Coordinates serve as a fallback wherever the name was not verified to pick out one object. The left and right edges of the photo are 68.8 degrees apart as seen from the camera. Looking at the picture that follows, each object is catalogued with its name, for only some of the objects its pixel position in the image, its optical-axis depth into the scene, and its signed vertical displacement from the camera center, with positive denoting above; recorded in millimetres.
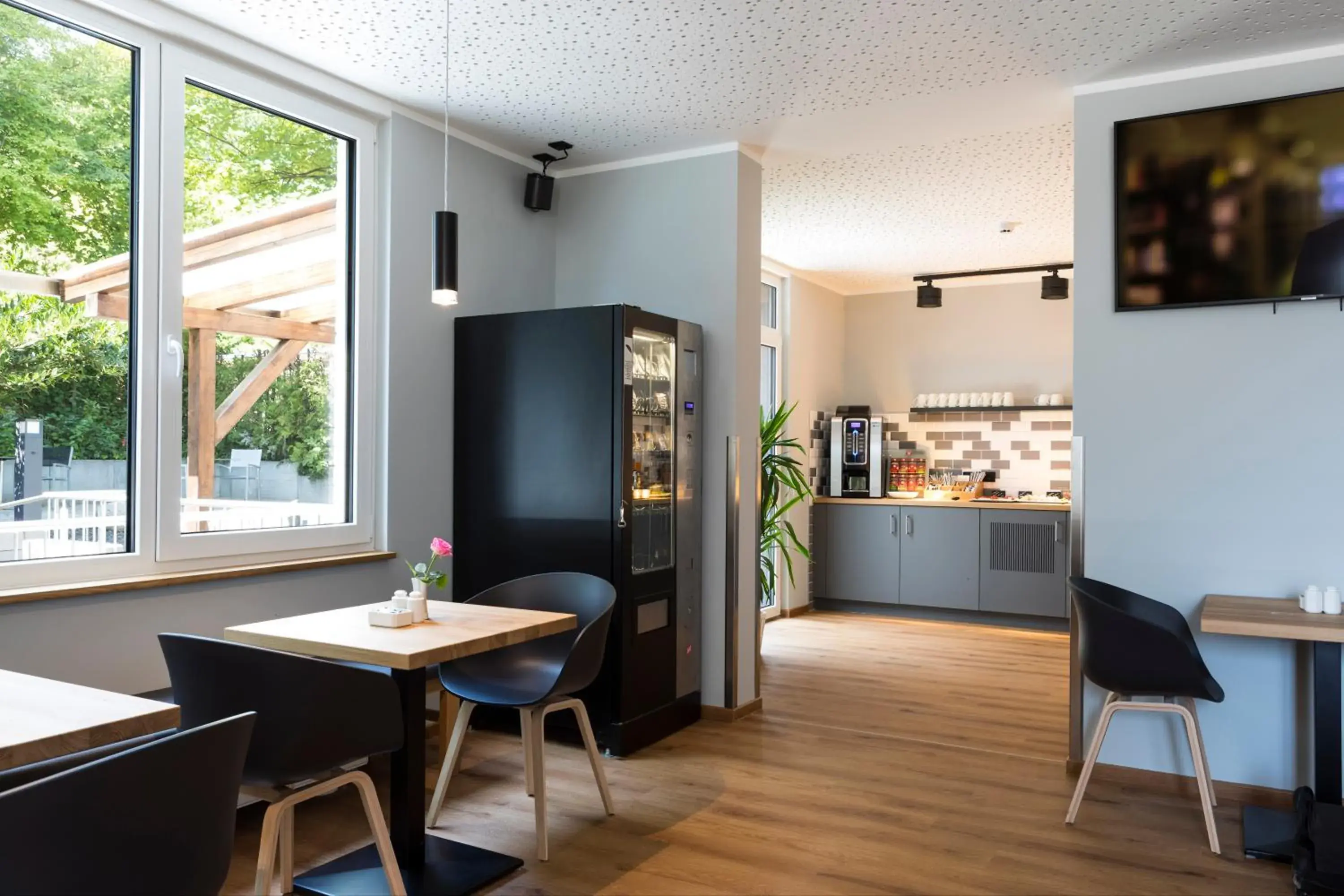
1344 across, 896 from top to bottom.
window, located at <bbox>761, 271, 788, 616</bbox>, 8031 +825
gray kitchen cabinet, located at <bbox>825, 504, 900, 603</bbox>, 8180 -825
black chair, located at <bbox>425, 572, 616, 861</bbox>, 3176 -763
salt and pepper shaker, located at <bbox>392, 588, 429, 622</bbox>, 3004 -466
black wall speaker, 5094 +1363
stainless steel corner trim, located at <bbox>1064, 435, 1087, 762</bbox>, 4066 -381
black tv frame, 3996 +1053
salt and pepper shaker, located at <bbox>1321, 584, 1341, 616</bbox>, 3344 -492
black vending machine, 4312 -103
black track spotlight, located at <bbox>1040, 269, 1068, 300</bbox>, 7391 +1285
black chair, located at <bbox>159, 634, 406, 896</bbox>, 2330 -610
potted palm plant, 5816 -163
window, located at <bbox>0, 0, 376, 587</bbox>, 3141 +526
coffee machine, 8555 -20
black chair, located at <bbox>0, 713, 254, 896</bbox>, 1337 -535
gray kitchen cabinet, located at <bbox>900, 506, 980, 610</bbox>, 7855 -823
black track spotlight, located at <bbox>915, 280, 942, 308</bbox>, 8031 +1311
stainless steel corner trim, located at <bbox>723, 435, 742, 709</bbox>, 4836 -634
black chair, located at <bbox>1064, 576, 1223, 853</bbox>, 3311 -718
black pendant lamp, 3105 +617
